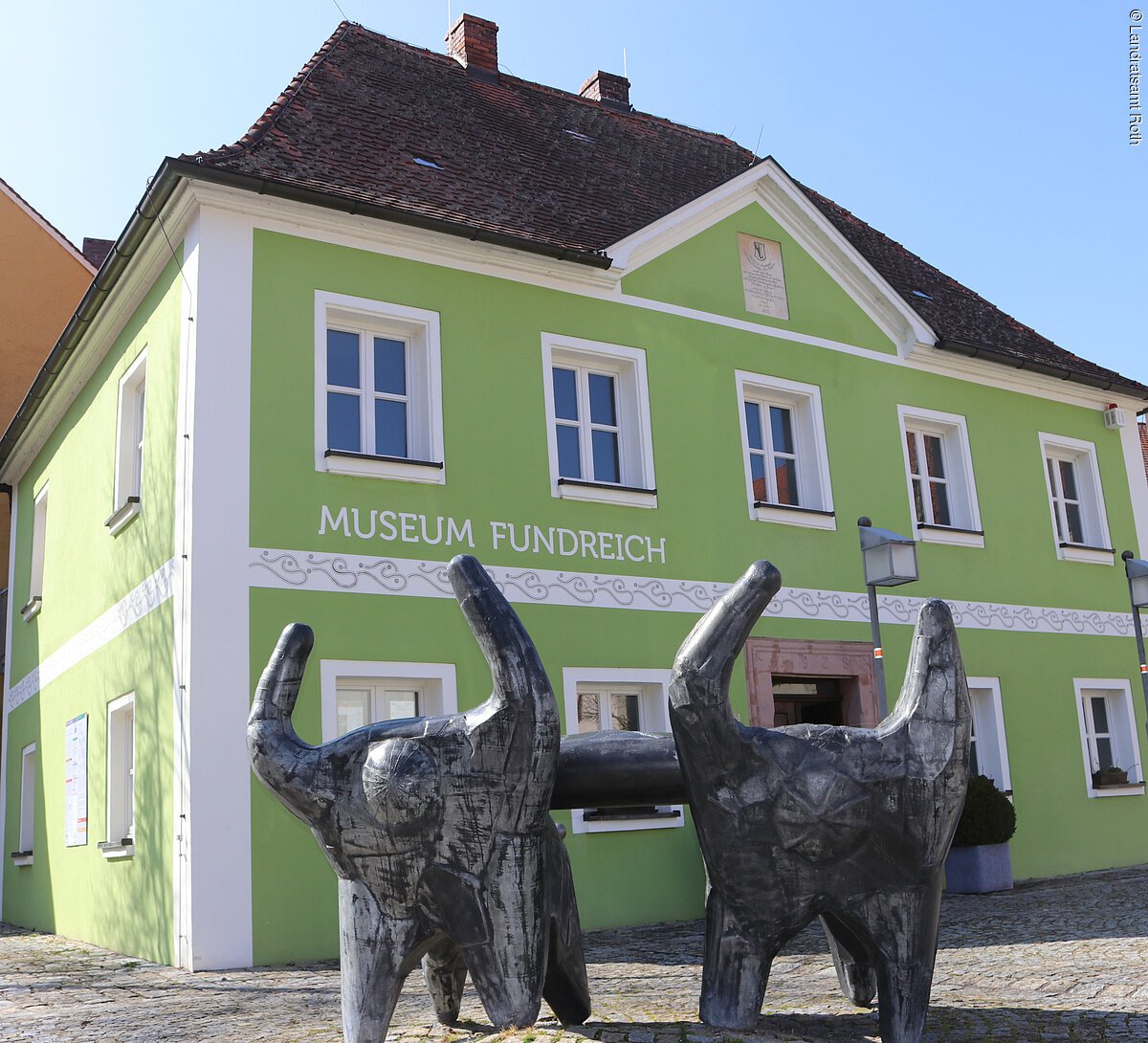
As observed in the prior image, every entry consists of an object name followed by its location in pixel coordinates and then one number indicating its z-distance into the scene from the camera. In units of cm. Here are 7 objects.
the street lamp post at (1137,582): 1364
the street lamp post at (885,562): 1029
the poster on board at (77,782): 1185
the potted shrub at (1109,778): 1438
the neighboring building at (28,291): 1775
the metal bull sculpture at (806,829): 381
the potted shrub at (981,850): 1177
